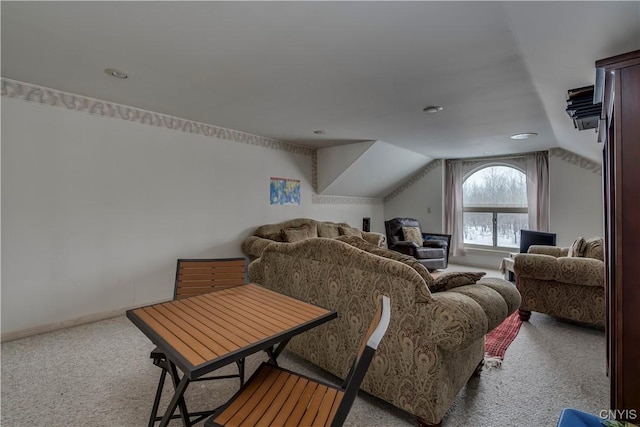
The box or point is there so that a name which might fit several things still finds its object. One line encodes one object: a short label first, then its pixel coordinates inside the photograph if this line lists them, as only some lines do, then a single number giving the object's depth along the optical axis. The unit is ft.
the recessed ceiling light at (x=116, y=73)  7.96
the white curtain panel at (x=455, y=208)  20.97
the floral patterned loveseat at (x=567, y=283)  8.86
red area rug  7.82
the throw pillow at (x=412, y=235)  19.48
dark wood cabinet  3.58
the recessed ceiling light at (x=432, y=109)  10.58
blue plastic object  2.95
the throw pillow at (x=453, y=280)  5.66
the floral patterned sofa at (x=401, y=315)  4.91
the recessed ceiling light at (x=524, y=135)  13.85
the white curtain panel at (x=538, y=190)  17.47
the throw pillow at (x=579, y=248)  9.68
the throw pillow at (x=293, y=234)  14.84
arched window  19.03
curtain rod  18.12
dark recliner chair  18.07
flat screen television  14.37
